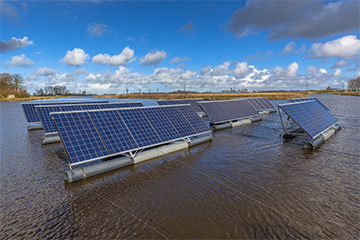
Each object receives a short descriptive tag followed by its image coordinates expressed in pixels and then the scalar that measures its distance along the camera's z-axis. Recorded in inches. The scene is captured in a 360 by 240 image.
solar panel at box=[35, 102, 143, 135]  747.2
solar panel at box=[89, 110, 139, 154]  468.9
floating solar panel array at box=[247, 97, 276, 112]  1502.0
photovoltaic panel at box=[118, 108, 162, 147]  529.9
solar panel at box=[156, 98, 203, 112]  1252.0
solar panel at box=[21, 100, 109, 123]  920.9
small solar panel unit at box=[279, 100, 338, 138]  674.8
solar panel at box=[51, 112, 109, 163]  409.4
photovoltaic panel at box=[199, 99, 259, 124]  992.2
